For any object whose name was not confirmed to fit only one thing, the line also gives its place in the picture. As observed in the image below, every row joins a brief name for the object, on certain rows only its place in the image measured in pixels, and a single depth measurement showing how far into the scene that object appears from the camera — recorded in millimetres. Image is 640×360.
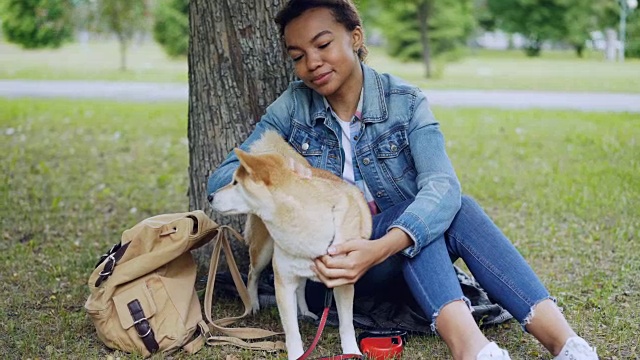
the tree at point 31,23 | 36406
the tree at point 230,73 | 3994
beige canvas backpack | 3240
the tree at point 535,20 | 38250
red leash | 3051
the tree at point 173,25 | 29141
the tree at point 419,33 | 28609
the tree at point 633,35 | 30234
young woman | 2920
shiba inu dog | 2793
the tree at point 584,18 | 35594
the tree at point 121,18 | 20927
